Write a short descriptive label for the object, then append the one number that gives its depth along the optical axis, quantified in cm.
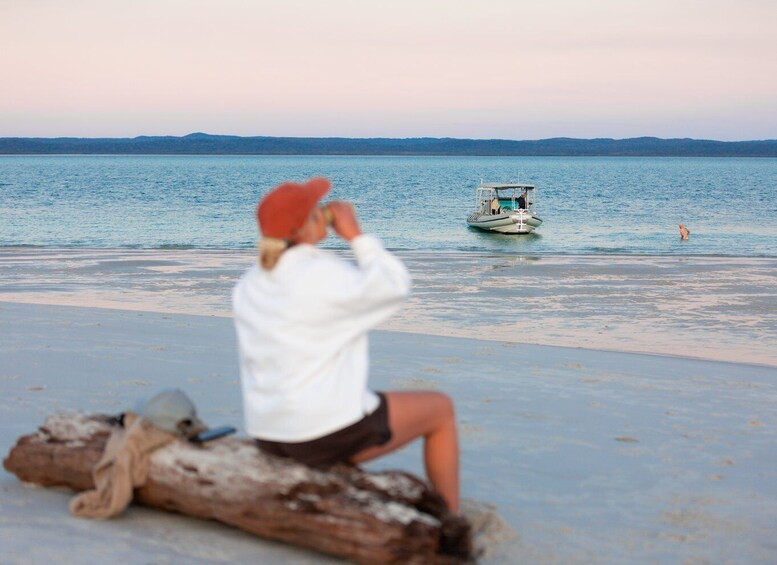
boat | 3759
